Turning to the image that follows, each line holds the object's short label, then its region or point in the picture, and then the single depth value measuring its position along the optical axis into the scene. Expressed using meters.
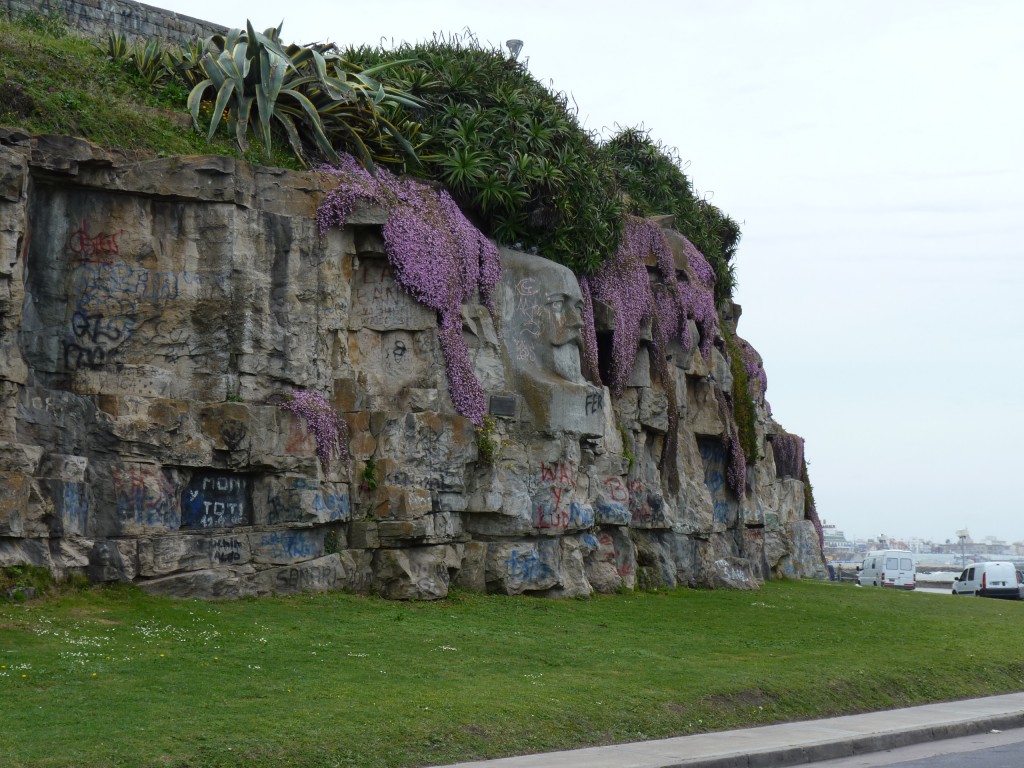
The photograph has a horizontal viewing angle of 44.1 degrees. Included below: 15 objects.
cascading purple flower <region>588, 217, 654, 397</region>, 29.02
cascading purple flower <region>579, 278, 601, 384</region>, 27.44
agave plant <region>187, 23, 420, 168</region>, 22.69
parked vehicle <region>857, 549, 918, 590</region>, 52.16
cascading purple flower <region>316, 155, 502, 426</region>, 22.56
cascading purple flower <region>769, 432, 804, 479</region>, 48.34
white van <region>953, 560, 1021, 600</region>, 43.53
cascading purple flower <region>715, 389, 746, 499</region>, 35.31
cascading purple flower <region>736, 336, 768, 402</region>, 43.84
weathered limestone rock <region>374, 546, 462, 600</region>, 21.44
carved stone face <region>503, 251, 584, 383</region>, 25.48
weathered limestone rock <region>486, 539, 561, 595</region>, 23.39
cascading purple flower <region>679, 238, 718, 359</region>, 33.00
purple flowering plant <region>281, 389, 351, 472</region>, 20.92
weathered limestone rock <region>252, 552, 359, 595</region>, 20.05
